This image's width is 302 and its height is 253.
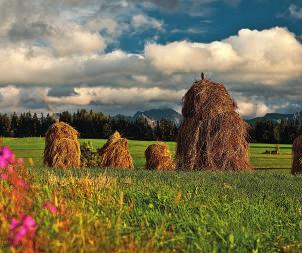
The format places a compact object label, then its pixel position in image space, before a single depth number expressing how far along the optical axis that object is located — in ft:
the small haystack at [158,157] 112.06
